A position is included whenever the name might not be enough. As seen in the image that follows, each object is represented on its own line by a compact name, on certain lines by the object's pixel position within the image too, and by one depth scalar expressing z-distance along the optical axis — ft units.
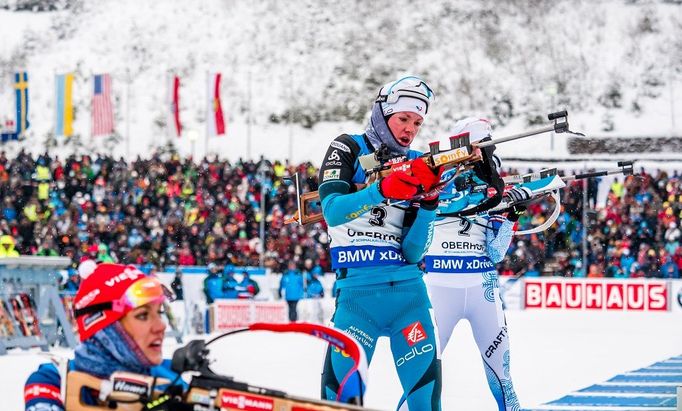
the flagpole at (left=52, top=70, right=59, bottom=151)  129.39
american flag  128.26
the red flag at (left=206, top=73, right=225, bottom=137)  133.95
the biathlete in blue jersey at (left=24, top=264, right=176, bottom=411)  14.37
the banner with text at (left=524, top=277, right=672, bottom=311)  96.07
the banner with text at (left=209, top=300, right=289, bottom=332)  74.79
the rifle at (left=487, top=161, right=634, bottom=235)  27.76
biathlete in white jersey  27.02
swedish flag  121.90
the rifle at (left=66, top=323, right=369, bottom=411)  13.50
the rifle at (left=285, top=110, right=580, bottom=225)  20.03
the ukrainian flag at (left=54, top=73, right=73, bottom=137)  129.18
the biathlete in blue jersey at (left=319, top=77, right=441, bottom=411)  21.24
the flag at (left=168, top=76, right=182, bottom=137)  138.00
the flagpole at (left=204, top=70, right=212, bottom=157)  133.80
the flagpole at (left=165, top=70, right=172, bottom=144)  137.28
